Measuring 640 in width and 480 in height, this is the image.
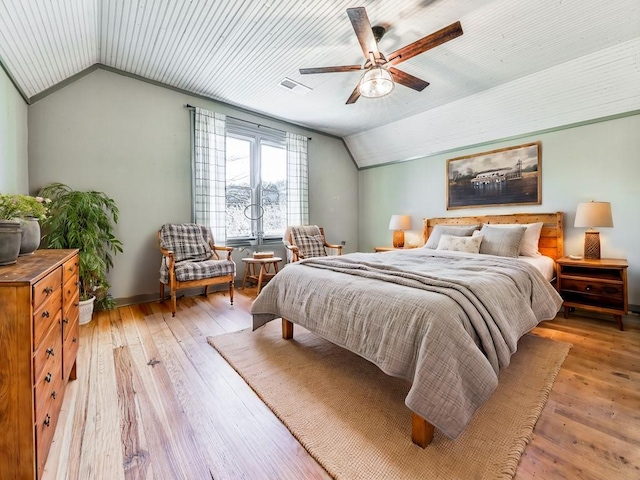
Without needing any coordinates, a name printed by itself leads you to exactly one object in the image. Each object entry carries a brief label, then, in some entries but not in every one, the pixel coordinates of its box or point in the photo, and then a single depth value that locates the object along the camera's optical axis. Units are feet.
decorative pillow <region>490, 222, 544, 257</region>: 10.78
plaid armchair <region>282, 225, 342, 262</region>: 14.28
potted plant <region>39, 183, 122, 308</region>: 8.93
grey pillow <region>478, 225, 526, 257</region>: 10.25
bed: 4.09
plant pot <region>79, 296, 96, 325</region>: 9.11
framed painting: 11.84
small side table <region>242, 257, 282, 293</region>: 12.79
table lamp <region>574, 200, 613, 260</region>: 9.39
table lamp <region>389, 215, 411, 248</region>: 15.43
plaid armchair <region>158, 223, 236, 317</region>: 10.18
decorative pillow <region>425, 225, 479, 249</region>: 12.03
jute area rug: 3.89
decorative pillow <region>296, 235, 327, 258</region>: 14.48
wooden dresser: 3.18
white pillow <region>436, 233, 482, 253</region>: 10.78
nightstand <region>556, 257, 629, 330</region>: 8.74
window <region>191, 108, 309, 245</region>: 12.64
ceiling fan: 6.41
